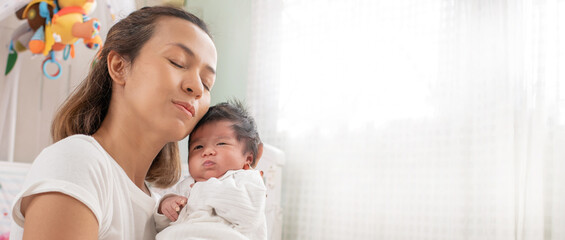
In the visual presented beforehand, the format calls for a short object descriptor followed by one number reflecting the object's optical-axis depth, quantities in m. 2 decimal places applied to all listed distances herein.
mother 0.60
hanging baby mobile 2.01
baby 0.78
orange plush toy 2.00
